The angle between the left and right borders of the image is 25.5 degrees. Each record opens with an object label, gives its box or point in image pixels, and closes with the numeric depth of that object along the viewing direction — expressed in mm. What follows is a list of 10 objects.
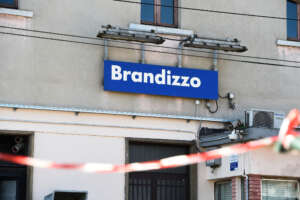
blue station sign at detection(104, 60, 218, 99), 14422
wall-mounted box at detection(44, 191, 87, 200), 13117
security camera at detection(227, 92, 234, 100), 15305
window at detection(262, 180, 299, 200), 13922
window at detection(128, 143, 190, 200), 14656
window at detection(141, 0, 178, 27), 15258
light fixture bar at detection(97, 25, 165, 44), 14065
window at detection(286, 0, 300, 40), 16531
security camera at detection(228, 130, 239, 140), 13570
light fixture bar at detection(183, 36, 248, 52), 14795
